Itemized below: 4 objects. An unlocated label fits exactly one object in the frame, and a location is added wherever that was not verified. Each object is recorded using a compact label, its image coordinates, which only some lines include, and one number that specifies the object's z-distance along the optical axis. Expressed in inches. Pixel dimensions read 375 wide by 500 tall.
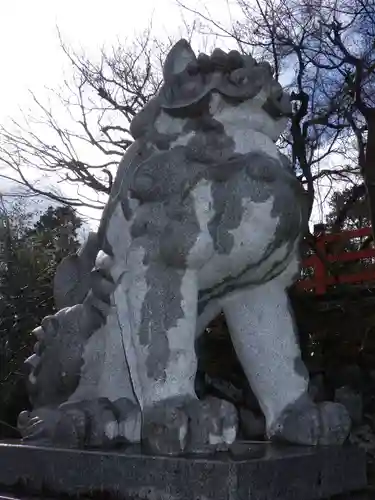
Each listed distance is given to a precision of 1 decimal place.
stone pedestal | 46.6
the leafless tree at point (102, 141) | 312.0
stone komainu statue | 57.6
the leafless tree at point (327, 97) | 242.7
